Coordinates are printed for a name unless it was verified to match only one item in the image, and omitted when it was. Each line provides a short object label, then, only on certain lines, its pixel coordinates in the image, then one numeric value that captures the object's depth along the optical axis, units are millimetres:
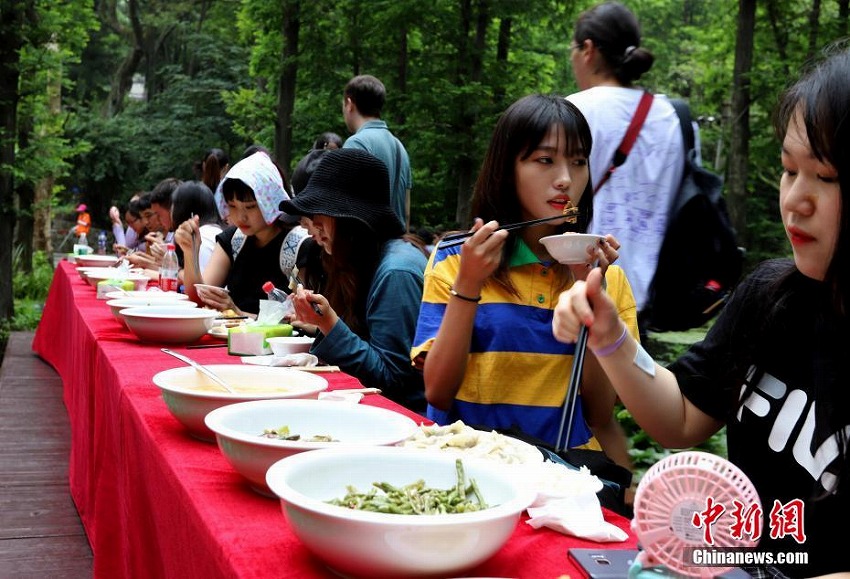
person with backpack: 3375
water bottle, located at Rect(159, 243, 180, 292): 4879
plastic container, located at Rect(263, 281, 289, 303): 3203
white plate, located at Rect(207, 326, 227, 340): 3363
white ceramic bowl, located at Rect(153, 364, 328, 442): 1737
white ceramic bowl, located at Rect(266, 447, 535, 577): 1018
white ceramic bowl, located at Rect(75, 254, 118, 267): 7198
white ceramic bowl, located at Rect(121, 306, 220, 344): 3104
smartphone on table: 1139
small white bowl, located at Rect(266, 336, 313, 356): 2883
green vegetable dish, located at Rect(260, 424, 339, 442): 1545
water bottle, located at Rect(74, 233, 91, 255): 7859
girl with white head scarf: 4434
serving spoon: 1921
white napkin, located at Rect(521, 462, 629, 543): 1325
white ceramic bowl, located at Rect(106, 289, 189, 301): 4024
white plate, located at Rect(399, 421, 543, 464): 1544
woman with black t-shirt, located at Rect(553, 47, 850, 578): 1262
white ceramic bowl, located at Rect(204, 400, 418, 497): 1372
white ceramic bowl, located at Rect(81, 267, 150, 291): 4879
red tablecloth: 1208
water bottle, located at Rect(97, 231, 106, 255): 10055
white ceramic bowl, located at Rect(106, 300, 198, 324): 3639
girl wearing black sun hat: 3000
